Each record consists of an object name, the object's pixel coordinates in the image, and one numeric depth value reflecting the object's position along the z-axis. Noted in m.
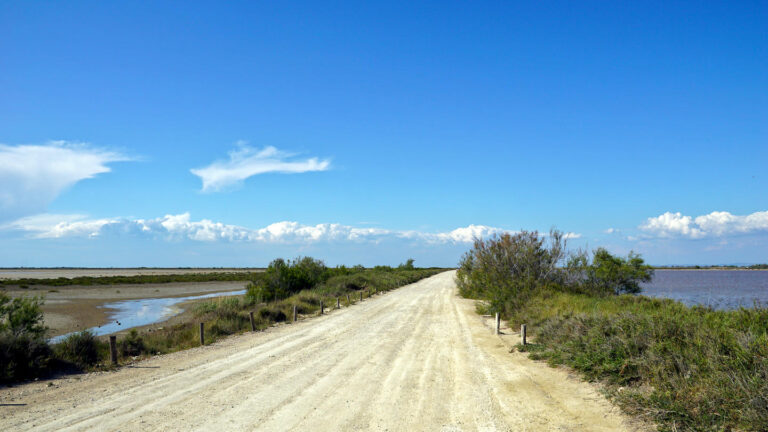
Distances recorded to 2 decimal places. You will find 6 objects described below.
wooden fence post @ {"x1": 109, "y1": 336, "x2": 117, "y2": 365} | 13.88
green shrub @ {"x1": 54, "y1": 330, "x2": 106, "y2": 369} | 13.73
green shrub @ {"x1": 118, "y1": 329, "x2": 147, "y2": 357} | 15.59
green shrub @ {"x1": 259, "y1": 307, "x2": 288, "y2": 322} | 24.62
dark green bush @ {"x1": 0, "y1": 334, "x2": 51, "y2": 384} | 11.98
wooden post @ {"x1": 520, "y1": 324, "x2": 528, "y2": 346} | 15.83
